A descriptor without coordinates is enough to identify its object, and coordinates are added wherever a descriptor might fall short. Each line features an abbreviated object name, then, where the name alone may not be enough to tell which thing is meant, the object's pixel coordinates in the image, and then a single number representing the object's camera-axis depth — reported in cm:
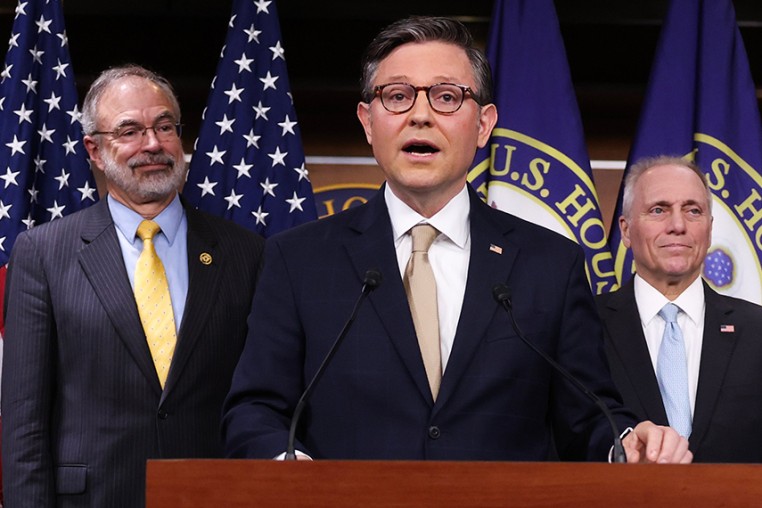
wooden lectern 308
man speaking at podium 423
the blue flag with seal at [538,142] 798
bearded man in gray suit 610
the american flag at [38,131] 759
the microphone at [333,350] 356
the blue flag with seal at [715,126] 795
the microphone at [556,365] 367
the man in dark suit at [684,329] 631
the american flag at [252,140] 781
